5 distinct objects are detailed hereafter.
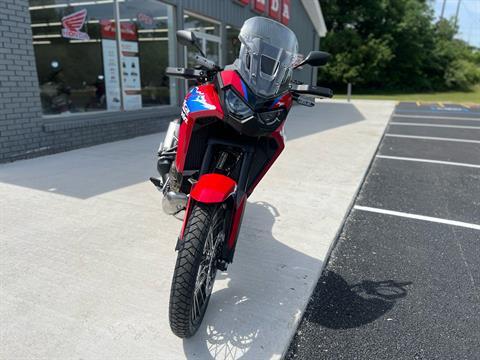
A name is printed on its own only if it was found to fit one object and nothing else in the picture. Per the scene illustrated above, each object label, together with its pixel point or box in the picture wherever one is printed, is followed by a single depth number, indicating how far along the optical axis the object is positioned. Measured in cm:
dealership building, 561
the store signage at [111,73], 765
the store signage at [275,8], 1279
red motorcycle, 201
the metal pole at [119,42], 771
